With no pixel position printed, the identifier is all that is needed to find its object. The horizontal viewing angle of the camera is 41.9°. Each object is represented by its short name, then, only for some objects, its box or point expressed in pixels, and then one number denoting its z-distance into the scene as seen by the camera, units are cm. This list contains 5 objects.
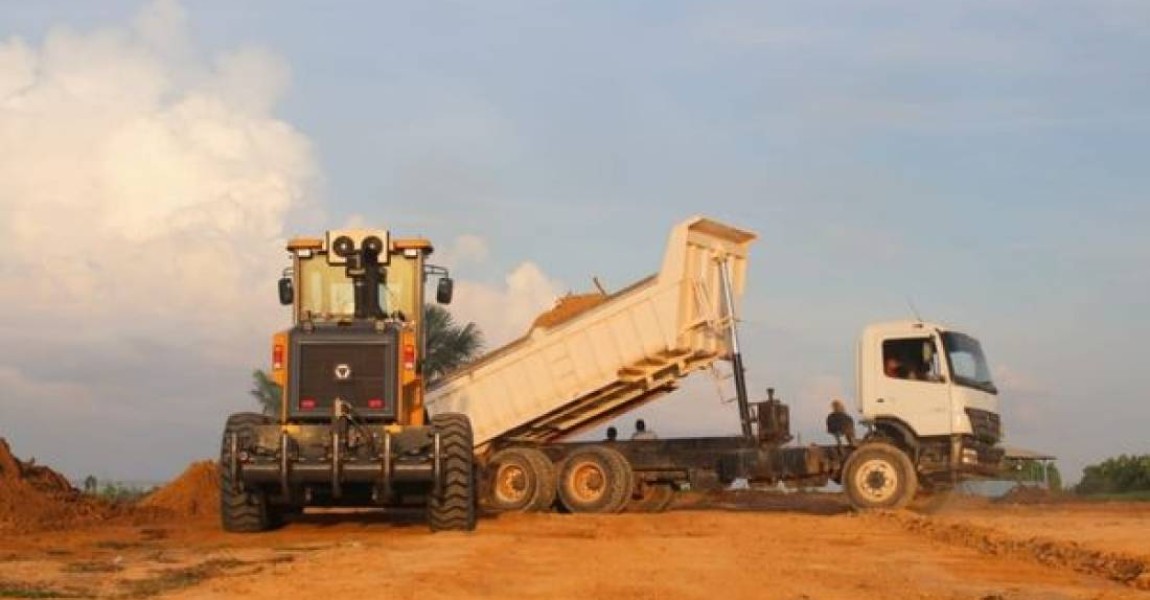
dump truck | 2320
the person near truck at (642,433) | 2505
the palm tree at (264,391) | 3353
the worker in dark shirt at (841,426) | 2405
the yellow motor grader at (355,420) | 1739
